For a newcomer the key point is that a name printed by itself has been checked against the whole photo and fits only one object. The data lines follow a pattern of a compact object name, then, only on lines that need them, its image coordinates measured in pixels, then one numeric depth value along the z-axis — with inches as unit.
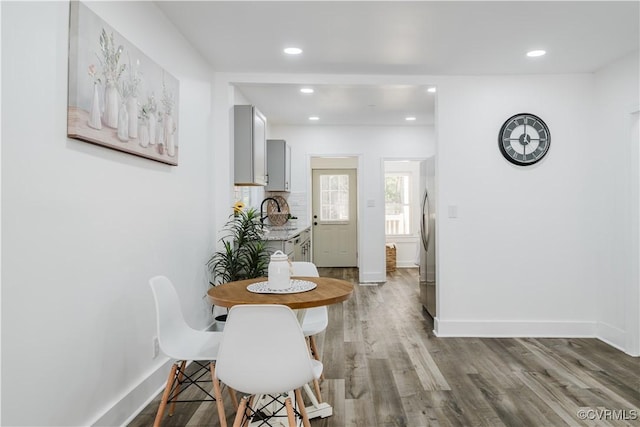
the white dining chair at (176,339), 80.3
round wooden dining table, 77.2
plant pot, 141.6
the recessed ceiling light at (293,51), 129.0
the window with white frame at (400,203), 322.3
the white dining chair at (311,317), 97.2
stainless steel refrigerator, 166.7
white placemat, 87.3
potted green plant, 138.5
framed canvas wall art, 69.5
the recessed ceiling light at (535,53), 131.1
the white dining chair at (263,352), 63.7
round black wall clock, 153.6
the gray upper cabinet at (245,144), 156.9
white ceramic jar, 89.9
